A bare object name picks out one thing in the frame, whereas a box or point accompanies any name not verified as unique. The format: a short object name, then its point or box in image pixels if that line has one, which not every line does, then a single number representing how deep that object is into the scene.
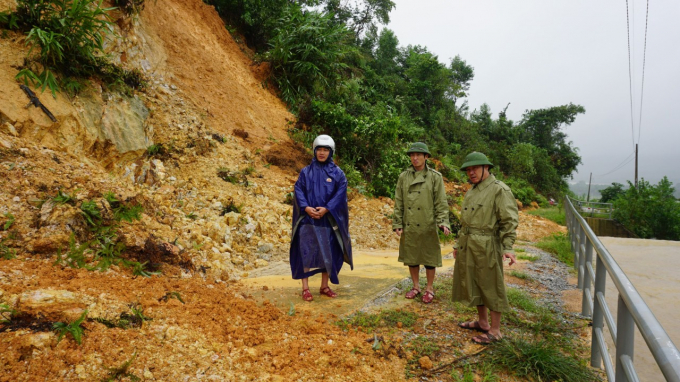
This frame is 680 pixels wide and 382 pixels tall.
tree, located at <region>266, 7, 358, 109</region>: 11.03
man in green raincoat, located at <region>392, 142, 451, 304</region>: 3.92
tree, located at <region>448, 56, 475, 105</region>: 30.12
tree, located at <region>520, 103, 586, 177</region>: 30.59
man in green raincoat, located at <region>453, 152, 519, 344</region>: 2.98
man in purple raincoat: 3.94
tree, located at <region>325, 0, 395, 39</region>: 20.81
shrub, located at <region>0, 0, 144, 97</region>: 5.14
